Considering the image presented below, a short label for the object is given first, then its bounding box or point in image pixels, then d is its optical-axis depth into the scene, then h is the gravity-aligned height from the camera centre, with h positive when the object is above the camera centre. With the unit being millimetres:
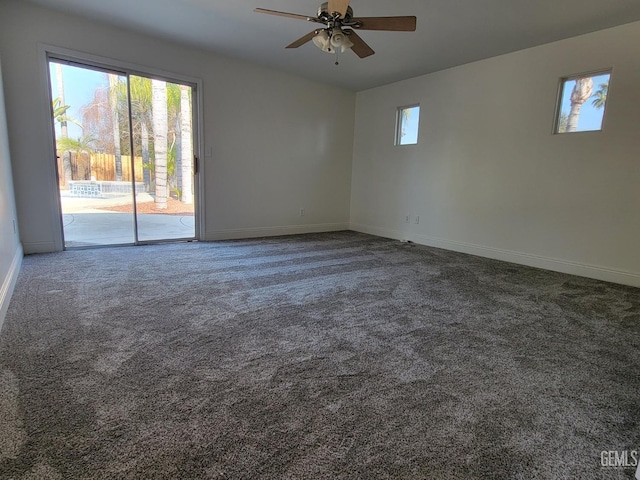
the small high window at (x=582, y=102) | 3582 +1055
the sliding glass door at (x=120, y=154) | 3963 +304
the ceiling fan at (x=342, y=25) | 2479 +1285
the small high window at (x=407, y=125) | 5430 +1083
